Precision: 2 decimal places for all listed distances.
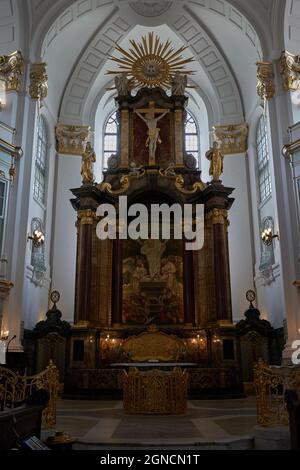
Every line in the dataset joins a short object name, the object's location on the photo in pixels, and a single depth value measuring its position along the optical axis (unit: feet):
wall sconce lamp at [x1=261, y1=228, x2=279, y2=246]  54.70
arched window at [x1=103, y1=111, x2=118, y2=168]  70.13
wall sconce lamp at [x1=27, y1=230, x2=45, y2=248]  55.09
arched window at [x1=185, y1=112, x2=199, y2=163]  69.69
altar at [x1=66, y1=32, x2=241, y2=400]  47.21
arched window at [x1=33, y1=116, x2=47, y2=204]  58.23
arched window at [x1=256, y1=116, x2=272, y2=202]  58.02
